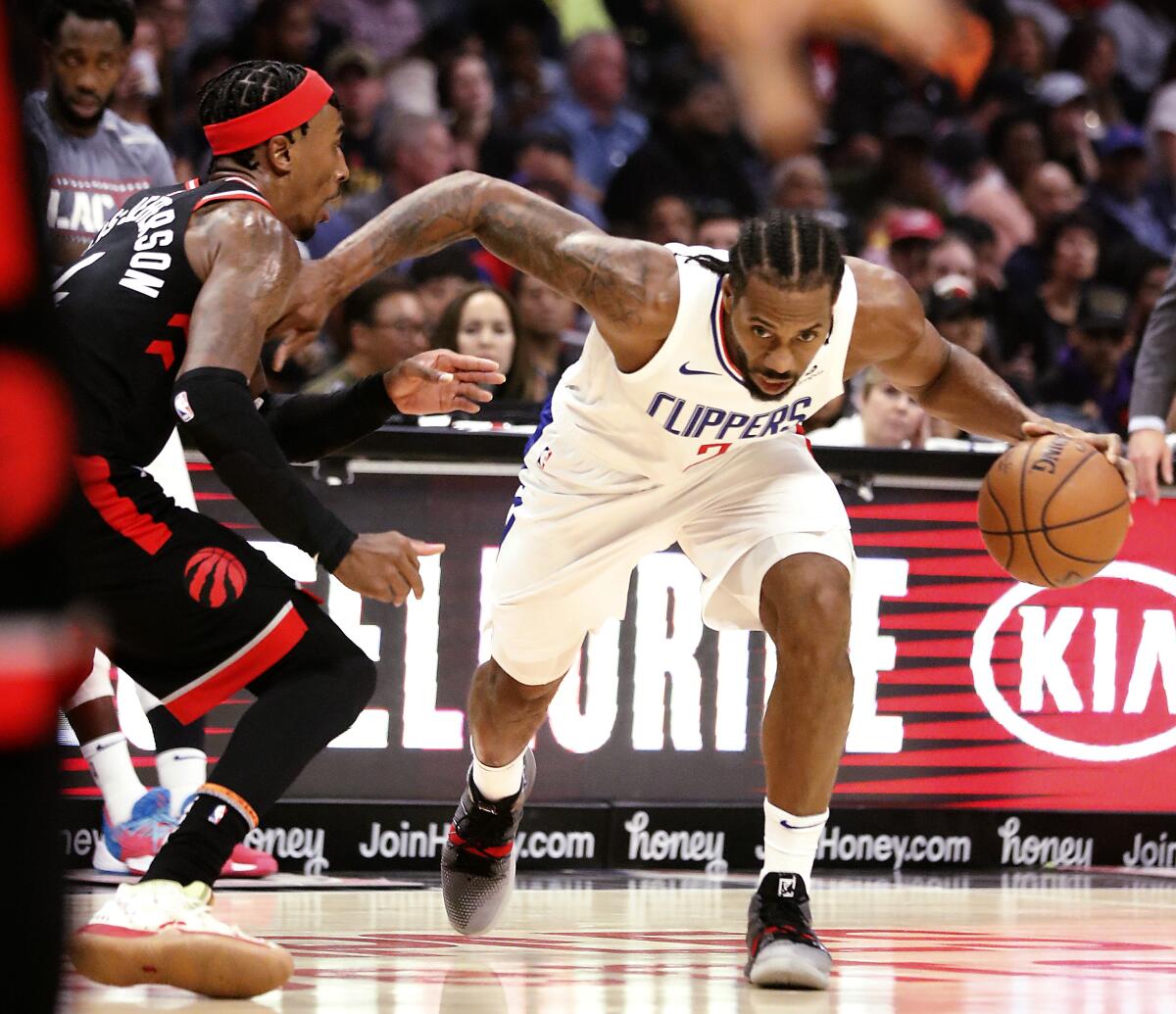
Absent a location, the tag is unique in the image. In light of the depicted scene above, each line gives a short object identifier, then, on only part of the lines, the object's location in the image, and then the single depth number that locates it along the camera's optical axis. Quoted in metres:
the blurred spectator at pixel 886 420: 13.90
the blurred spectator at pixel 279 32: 18.80
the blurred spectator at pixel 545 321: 15.34
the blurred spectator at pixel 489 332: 13.41
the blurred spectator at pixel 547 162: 19.00
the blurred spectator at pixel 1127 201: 22.91
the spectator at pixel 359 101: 19.11
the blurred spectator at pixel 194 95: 18.25
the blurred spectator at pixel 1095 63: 25.78
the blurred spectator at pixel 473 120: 19.56
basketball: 8.74
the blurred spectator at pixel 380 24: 20.94
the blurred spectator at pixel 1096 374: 17.00
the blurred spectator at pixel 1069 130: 23.92
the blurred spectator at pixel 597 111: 21.31
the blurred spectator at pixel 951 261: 18.62
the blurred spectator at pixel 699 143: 20.81
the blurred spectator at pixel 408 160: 18.03
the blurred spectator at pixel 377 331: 13.59
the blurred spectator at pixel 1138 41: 26.81
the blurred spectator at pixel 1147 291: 19.47
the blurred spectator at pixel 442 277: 15.55
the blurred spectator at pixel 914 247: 19.11
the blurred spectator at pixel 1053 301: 19.70
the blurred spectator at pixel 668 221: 18.81
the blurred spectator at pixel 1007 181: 22.47
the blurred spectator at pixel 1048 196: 22.44
